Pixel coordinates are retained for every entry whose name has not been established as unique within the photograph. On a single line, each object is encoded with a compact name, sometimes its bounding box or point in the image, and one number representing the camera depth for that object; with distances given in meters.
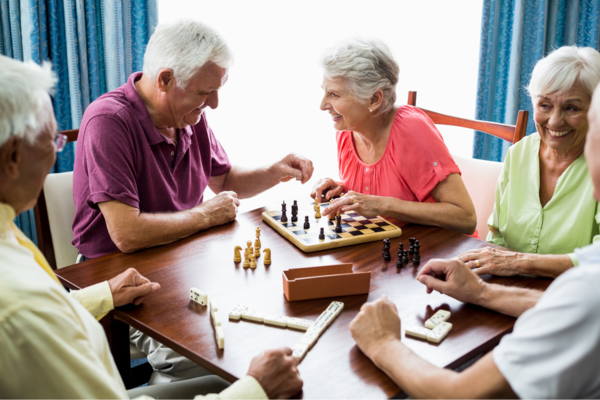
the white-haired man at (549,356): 0.89
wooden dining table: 1.24
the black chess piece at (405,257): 1.77
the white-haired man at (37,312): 0.90
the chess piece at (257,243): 1.83
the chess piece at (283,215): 2.11
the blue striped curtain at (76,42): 2.77
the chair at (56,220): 2.19
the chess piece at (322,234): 1.92
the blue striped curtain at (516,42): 4.16
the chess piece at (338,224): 2.02
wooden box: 1.51
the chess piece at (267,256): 1.77
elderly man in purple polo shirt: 1.91
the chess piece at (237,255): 1.78
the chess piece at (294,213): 2.12
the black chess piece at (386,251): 1.81
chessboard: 1.90
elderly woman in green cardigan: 1.94
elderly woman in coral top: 2.12
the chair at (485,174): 2.54
